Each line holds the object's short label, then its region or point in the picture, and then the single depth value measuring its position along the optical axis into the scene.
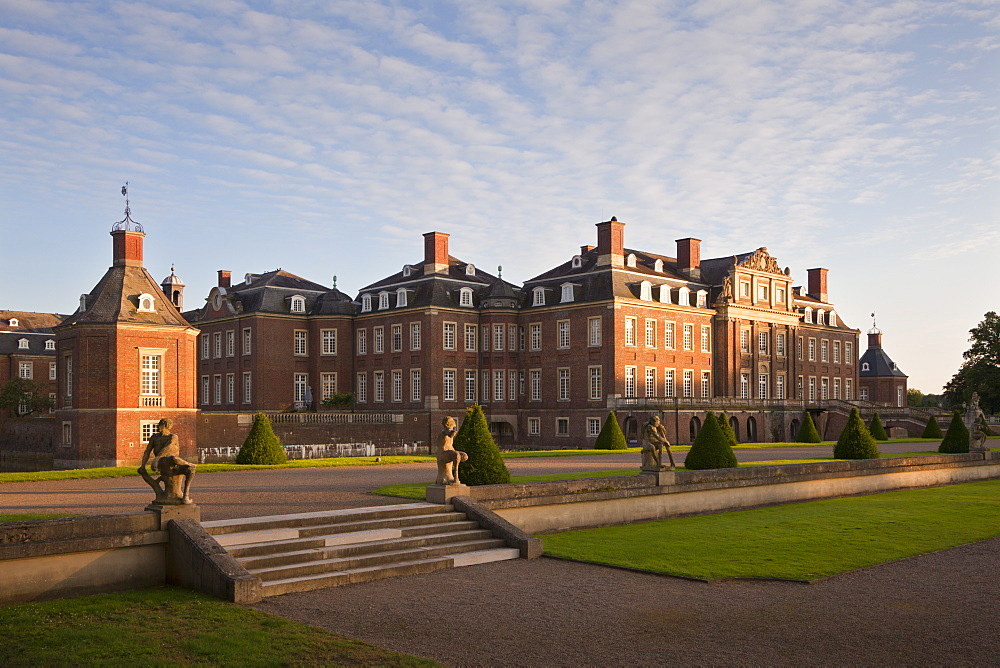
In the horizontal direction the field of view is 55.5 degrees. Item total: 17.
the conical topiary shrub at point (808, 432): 44.53
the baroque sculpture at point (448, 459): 14.91
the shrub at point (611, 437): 38.44
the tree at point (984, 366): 59.44
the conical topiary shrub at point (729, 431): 34.19
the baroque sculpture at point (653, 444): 17.44
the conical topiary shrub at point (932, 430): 47.31
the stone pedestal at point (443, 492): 14.74
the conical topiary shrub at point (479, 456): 16.42
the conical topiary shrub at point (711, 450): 21.22
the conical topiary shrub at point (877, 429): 44.72
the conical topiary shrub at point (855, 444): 27.14
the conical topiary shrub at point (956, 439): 30.25
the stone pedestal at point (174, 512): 11.39
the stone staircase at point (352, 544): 11.55
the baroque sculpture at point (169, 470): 11.59
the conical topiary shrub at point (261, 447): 26.89
